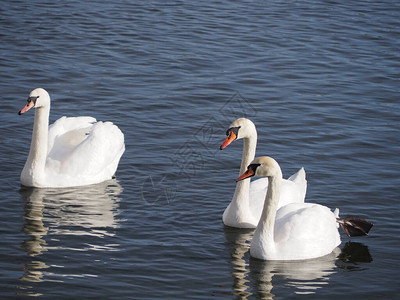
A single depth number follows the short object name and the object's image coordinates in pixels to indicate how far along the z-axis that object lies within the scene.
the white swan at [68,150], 12.11
